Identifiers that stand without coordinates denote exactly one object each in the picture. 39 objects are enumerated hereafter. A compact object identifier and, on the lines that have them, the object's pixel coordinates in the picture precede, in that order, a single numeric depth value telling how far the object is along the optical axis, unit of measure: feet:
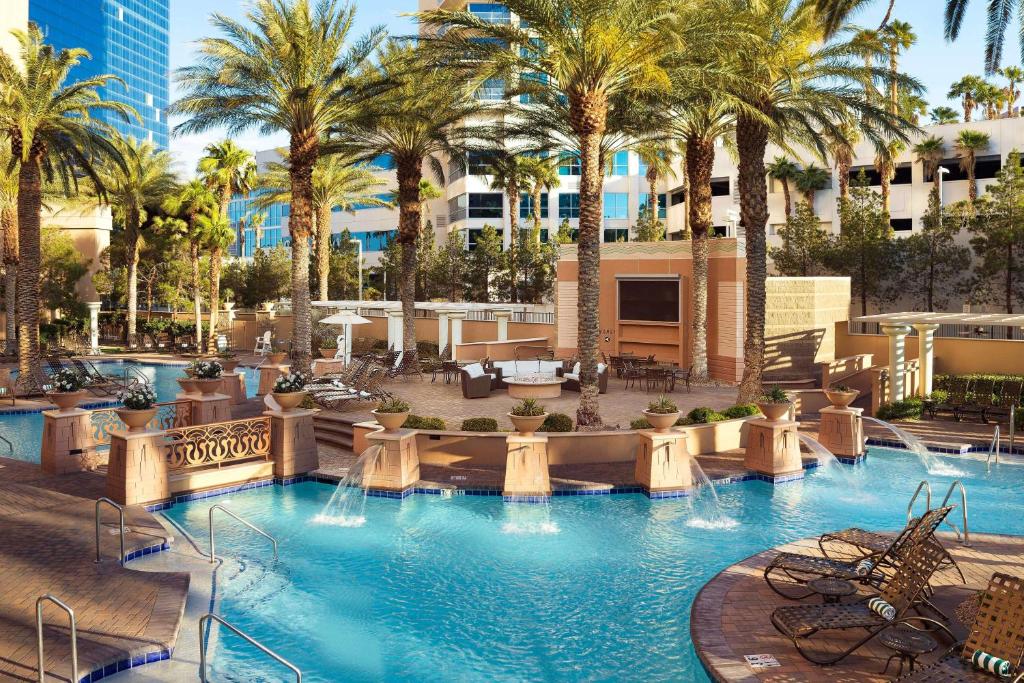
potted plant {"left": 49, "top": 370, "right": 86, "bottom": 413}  49.60
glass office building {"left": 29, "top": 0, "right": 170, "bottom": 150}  489.67
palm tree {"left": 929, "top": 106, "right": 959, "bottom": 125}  204.64
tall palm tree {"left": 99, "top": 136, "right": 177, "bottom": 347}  140.55
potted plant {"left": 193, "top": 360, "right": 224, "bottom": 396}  61.82
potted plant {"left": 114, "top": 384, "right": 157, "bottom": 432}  43.50
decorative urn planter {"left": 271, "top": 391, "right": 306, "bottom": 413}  49.47
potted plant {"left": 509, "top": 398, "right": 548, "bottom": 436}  45.75
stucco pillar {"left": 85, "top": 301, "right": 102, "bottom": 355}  131.85
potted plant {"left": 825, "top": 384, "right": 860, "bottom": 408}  55.88
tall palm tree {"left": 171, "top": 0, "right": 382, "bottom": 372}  70.54
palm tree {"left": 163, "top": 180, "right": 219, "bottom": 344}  134.92
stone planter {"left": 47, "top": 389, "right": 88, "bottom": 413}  49.49
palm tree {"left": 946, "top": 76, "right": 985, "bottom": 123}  196.59
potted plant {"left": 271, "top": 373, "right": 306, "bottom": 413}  49.49
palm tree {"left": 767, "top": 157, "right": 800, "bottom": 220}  176.45
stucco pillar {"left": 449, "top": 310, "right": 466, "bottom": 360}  100.63
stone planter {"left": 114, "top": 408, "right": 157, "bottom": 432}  43.39
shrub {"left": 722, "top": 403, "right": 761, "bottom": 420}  56.95
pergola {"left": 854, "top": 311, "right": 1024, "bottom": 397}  72.28
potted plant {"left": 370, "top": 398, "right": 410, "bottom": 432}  47.78
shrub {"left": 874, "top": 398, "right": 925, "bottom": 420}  69.72
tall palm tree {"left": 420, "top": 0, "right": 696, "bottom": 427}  51.96
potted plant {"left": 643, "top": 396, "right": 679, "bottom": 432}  46.42
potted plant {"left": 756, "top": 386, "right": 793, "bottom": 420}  50.65
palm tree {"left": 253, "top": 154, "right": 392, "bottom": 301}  139.85
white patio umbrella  90.55
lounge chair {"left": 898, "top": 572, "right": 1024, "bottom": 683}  20.54
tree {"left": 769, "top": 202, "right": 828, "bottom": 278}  142.10
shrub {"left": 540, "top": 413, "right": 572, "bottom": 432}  51.98
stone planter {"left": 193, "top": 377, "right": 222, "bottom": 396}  61.77
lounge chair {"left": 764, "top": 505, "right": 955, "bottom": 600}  28.37
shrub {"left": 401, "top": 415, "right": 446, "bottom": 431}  51.03
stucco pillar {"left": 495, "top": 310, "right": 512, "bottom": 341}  107.45
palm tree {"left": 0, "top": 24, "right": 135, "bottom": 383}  79.00
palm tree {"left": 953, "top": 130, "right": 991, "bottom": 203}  156.97
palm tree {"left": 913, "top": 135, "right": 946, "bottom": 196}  163.94
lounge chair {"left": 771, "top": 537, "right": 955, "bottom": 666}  24.43
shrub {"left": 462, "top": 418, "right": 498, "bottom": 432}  52.06
